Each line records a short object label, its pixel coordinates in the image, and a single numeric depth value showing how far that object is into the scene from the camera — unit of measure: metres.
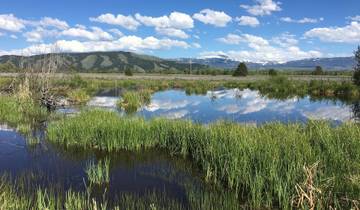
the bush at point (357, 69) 37.99
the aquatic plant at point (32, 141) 13.98
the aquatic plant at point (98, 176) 9.67
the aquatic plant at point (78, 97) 28.44
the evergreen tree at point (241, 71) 81.12
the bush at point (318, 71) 97.85
